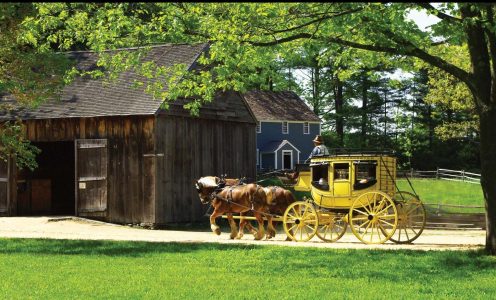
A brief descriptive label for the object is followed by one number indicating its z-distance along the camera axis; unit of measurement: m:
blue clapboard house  64.62
